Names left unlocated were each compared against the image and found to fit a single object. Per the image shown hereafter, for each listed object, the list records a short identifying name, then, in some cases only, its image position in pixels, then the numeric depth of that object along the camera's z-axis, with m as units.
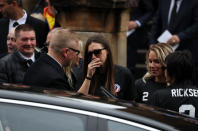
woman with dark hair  12.94
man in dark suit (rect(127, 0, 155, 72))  21.09
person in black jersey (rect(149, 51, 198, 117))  11.76
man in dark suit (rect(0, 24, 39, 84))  14.12
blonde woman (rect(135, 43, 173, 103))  14.17
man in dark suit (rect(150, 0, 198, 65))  18.81
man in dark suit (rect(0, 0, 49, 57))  17.16
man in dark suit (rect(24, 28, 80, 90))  12.14
